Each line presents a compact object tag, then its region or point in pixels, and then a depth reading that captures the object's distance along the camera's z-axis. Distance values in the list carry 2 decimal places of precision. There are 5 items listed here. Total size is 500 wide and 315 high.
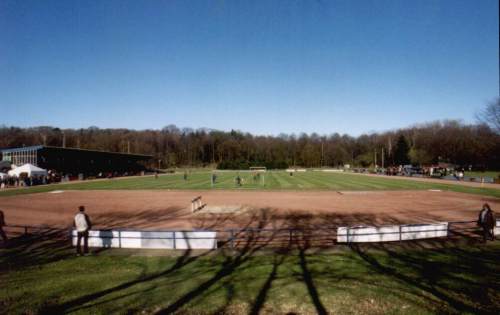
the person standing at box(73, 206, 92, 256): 12.38
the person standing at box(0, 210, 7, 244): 13.84
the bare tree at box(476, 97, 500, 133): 62.44
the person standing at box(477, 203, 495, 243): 14.24
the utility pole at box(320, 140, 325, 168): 127.08
